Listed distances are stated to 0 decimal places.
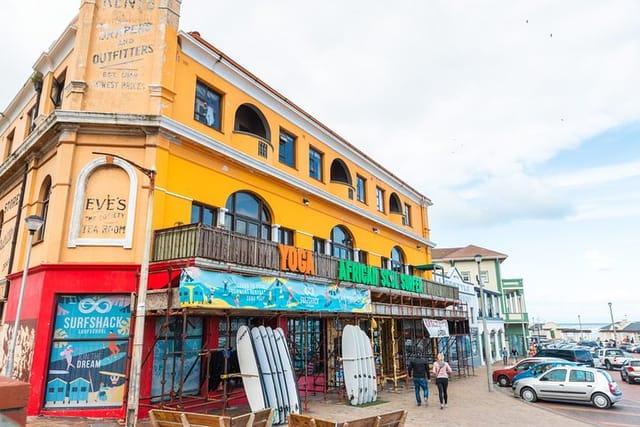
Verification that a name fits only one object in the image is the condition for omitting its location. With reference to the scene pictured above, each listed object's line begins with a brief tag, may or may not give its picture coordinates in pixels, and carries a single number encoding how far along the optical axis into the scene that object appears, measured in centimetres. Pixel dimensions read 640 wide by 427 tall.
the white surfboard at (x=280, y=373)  1280
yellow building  1213
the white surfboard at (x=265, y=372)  1236
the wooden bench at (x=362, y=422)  804
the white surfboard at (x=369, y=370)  1616
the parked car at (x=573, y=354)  3014
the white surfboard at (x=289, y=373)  1312
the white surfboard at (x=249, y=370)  1219
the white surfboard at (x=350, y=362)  1541
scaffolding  1205
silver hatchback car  1650
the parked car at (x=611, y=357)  3472
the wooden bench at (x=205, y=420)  821
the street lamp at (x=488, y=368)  2026
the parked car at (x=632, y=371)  2564
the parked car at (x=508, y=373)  2309
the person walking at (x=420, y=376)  1580
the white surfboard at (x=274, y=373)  1252
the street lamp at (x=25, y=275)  1138
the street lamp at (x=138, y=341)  1000
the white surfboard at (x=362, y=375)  1570
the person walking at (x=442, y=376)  1537
